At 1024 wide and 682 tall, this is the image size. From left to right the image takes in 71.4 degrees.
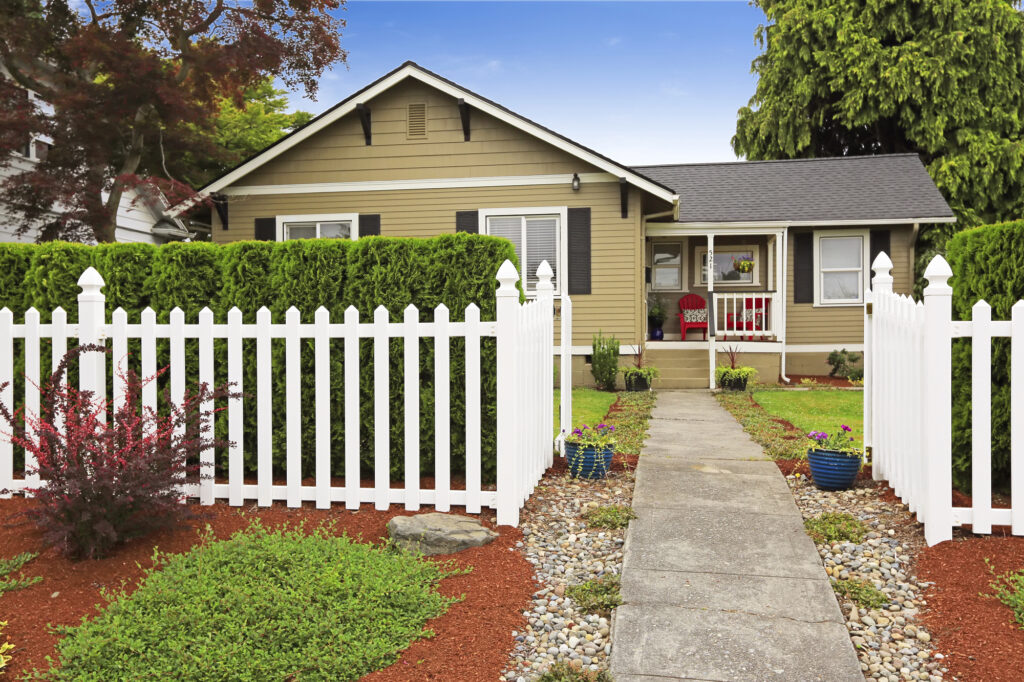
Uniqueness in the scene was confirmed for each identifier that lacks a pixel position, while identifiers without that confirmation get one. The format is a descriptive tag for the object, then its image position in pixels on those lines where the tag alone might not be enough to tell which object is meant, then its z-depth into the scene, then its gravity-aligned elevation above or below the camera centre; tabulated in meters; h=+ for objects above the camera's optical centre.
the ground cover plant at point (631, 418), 6.69 -1.08
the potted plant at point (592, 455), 5.29 -0.95
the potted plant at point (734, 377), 11.89 -0.84
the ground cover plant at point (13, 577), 3.27 -1.16
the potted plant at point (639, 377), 11.91 -0.83
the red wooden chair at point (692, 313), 14.34 +0.29
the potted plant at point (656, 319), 14.88 +0.16
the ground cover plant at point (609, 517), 4.21 -1.14
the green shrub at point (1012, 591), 2.96 -1.17
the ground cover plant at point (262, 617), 2.56 -1.15
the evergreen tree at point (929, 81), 20.31 +7.29
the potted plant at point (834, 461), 4.88 -0.93
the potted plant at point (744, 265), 15.06 +1.30
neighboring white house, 13.71 +2.66
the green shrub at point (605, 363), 11.97 -0.60
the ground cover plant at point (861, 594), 3.19 -1.22
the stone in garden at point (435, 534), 3.71 -1.09
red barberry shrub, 3.46 -0.73
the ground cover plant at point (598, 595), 3.16 -1.22
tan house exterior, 12.52 +2.39
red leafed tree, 12.59 +4.82
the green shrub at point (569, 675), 2.54 -1.25
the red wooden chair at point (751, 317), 13.48 +0.20
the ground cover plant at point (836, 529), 3.97 -1.16
